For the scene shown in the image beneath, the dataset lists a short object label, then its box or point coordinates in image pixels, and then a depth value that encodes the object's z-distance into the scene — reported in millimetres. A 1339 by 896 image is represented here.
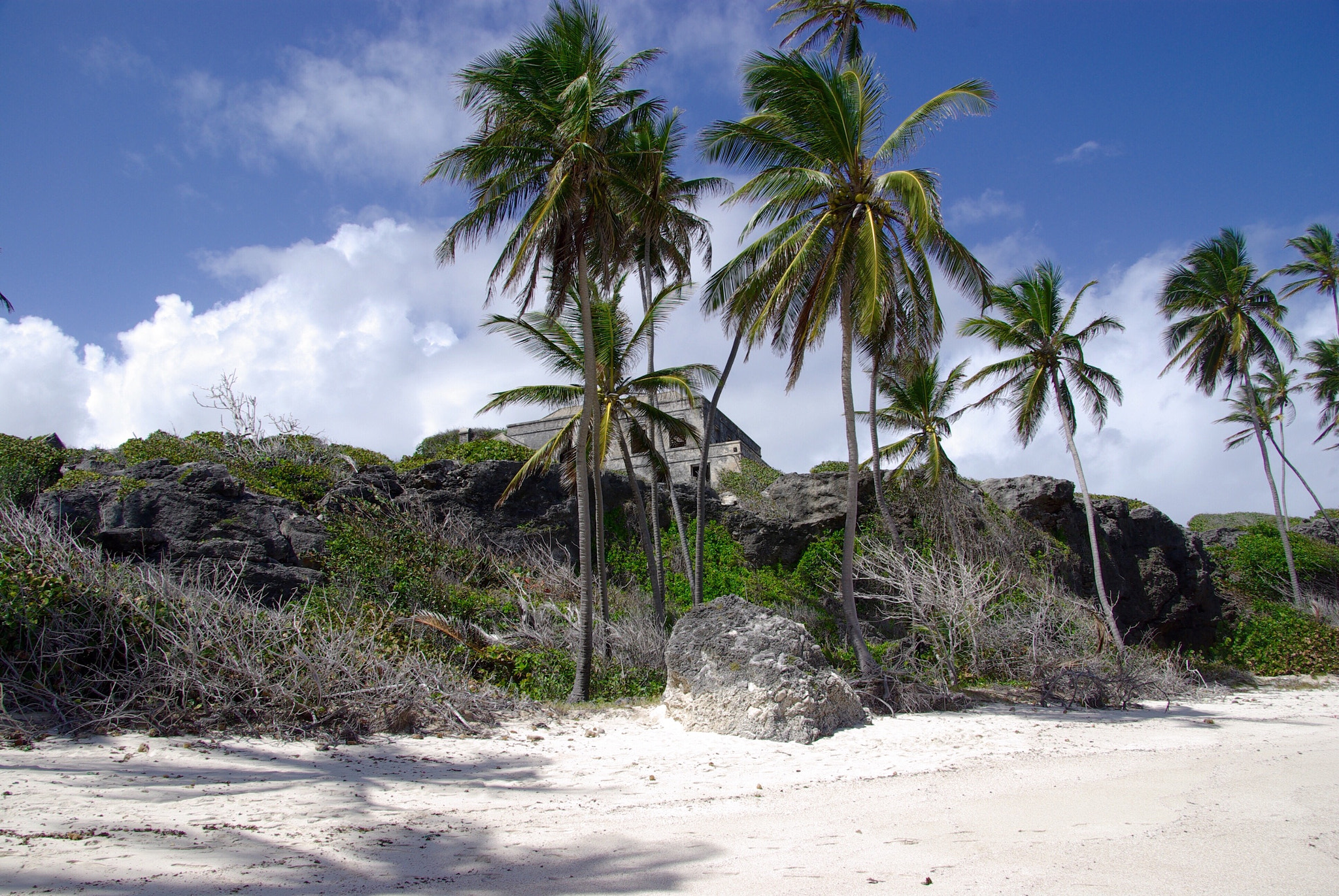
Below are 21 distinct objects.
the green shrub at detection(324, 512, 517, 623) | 12695
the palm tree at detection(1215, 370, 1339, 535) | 26828
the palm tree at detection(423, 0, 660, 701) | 11508
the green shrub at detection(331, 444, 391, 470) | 20281
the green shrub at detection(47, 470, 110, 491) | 11898
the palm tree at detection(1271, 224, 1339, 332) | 23016
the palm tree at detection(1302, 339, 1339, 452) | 26734
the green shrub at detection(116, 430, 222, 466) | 16500
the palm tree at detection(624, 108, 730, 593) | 14180
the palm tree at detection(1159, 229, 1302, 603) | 21016
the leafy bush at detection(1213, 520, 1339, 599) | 24781
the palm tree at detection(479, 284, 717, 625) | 13977
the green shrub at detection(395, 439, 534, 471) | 19422
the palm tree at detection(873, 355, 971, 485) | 17641
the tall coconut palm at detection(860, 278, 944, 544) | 13023
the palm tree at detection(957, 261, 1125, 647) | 18078
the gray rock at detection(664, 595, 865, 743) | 9242
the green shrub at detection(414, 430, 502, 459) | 28406
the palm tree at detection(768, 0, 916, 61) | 18672
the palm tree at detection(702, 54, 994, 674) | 12078
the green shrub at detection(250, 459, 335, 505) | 16375
